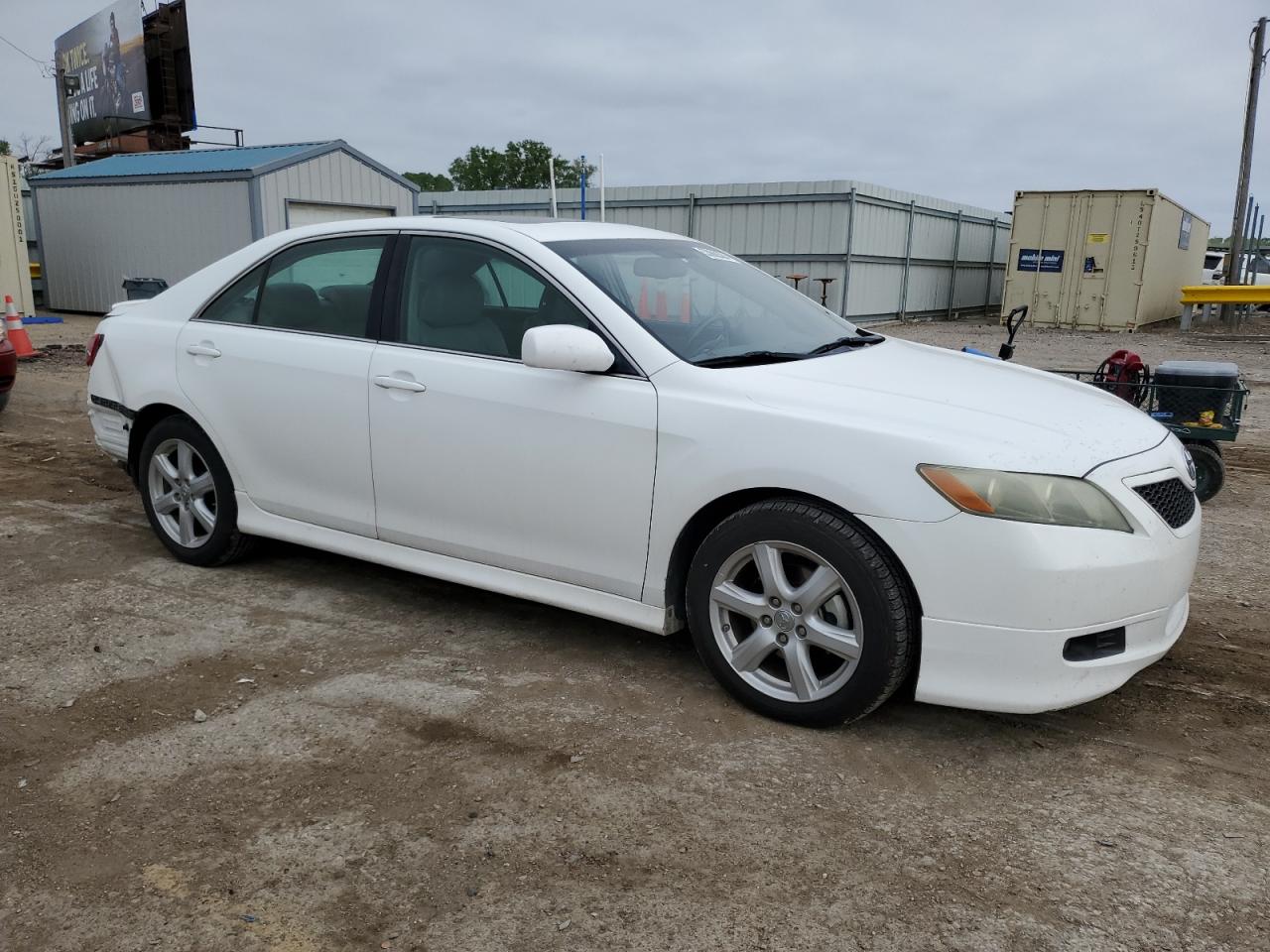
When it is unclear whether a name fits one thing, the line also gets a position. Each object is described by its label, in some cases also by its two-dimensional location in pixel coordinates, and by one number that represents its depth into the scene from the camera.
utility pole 26.73
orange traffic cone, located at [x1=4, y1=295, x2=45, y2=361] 12.58
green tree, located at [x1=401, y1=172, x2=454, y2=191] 69.88
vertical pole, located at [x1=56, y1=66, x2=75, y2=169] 24.91
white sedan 3.04
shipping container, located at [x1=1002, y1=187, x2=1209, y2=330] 21.94
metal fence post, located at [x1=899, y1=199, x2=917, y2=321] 24.34
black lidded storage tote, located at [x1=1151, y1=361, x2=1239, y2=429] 6.43
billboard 33.94
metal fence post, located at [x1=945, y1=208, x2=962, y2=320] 27.36
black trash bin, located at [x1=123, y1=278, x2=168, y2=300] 14.79
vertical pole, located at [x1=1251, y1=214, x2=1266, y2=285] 32.26
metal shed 16.42
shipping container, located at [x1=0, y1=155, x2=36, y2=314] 17.02
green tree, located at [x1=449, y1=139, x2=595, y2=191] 62.19
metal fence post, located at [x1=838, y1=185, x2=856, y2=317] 21.31
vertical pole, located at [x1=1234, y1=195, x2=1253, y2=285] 29.16
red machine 6.63
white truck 33.25
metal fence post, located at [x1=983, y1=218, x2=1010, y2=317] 30.31
